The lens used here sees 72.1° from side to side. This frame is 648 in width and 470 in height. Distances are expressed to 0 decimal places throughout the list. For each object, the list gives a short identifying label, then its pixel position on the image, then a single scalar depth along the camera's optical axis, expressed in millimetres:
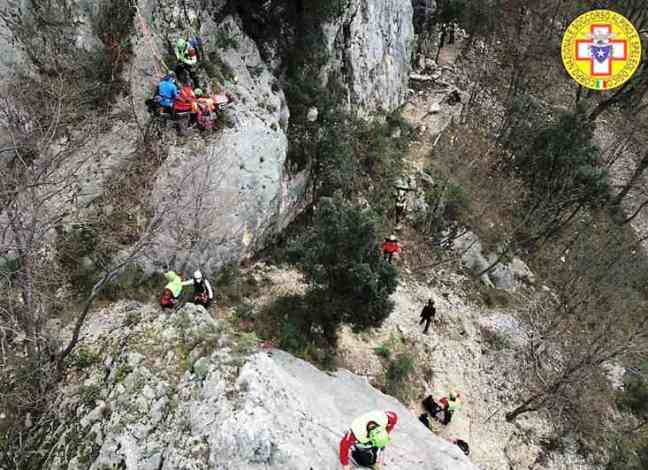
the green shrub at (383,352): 17359
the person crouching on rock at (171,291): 12961
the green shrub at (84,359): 10641
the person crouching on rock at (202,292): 13949
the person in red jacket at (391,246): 19672
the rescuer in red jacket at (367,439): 8852
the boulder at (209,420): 8406
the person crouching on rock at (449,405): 16016
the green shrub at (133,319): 11230
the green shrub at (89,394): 9667
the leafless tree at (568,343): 15852
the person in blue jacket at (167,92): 14680
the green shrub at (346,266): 14648
